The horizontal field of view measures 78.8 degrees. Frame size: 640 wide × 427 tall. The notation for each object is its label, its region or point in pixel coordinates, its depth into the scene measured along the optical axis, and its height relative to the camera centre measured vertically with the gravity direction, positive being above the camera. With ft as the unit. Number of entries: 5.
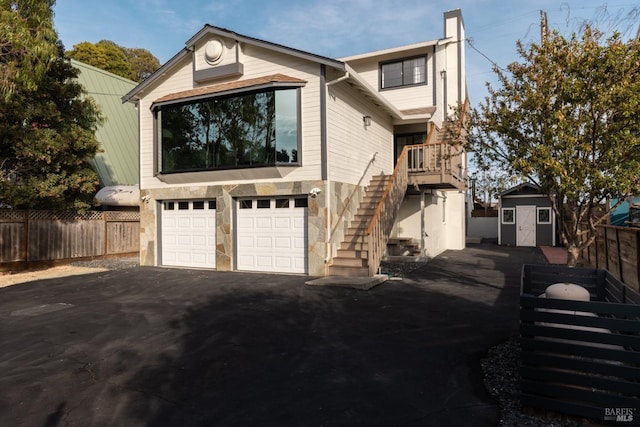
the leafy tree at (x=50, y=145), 40.65 +8.34
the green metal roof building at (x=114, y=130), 62.20 +15.94
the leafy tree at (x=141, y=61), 125.34 +51.86
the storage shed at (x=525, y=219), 69.21 -0.10
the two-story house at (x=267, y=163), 35.88 +5.83
